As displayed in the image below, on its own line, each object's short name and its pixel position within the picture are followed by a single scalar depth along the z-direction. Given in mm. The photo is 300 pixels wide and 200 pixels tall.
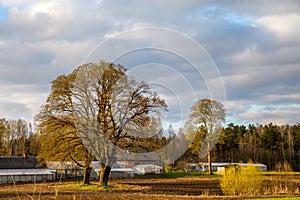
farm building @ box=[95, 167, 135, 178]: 63094
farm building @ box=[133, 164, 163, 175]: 71938
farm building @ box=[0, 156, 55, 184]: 52603
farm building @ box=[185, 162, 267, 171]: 80400
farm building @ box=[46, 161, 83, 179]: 57656
